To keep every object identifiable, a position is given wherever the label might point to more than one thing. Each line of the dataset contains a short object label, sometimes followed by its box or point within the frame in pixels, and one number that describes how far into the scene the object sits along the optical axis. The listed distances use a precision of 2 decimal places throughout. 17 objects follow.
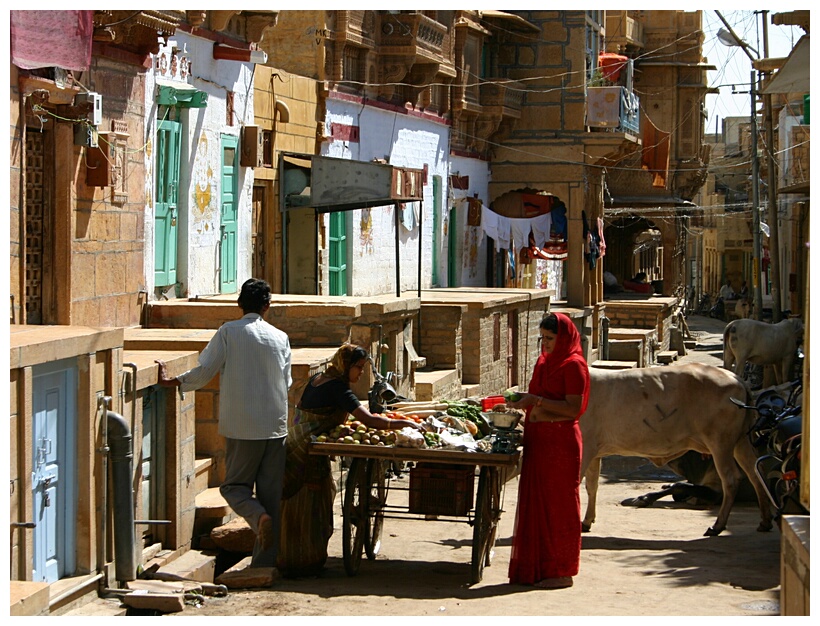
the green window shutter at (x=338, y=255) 31.79
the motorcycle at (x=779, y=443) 14.26
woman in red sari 12.94
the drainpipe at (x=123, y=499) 12.56
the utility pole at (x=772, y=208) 45.28
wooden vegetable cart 12.63
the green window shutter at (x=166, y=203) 22.36
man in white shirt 12.58
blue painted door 11.31
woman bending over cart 13.06
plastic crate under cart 13.39
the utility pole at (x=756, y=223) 53.60
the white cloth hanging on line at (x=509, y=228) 44.85
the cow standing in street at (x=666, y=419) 17.51
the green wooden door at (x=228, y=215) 25.69
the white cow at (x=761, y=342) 37.01
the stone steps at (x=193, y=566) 13.81
